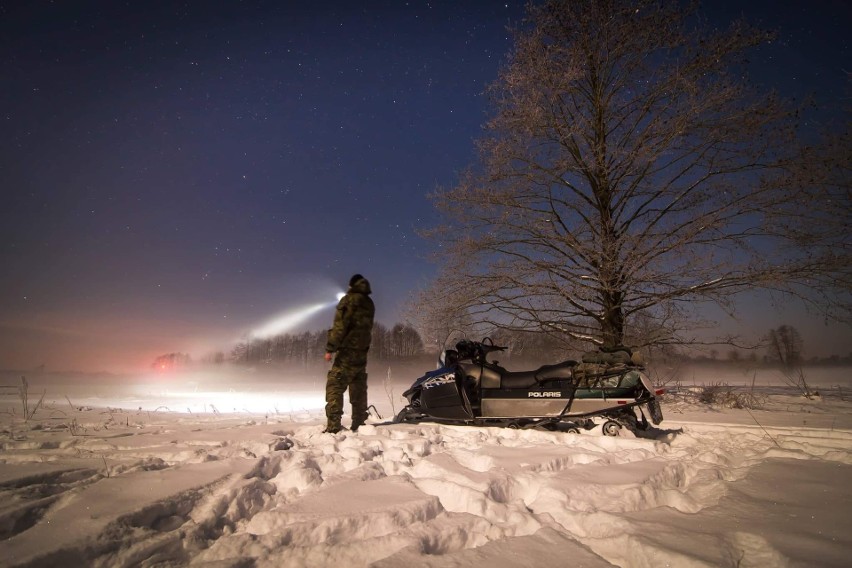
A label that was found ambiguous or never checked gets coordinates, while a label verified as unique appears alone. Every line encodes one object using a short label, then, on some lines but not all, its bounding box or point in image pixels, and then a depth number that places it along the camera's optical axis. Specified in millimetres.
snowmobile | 4762
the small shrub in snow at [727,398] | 7771
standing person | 6012
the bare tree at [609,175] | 7984
